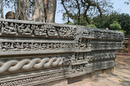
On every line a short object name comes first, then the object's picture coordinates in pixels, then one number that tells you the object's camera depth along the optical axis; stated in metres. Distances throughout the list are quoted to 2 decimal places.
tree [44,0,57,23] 3.59
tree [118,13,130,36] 14.93
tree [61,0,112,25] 7.61
